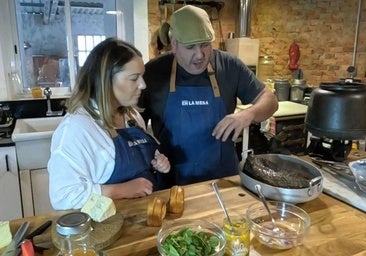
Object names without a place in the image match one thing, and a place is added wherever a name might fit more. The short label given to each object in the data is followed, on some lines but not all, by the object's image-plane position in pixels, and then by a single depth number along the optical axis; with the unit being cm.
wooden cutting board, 80
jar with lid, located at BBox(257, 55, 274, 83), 356
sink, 203
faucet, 258
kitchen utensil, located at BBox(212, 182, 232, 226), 85
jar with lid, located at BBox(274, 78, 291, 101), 343
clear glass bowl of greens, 71
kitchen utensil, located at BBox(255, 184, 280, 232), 93
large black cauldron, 107
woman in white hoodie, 100
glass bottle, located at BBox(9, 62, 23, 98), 264
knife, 75
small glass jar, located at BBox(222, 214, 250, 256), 77
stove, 108
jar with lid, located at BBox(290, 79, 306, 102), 340
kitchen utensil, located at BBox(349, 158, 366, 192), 114
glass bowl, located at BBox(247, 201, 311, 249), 83
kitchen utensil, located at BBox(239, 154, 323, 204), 100
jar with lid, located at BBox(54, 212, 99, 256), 72
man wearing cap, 146
